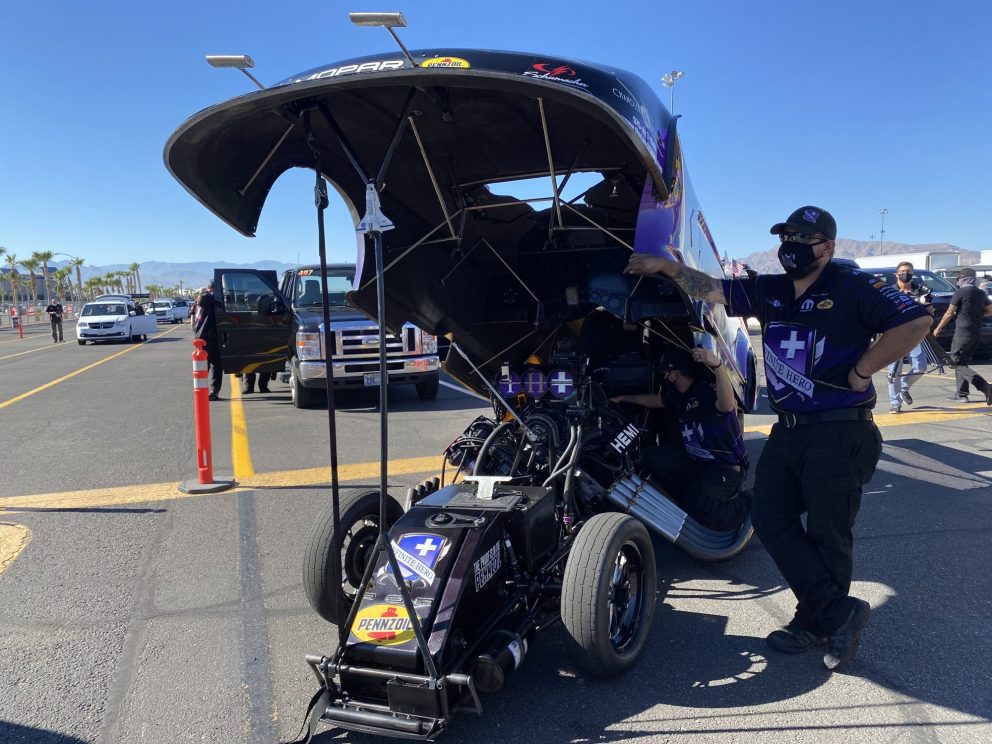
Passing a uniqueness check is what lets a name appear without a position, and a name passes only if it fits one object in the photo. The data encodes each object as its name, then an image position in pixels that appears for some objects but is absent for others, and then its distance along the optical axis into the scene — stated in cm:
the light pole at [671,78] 3224
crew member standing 329
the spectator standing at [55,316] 2995
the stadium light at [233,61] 273
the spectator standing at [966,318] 994
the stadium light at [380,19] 232
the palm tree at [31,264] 9441
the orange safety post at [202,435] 648
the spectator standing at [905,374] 959
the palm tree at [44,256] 9606
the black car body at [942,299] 1392
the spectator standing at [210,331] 1203
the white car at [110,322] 2866
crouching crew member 483
